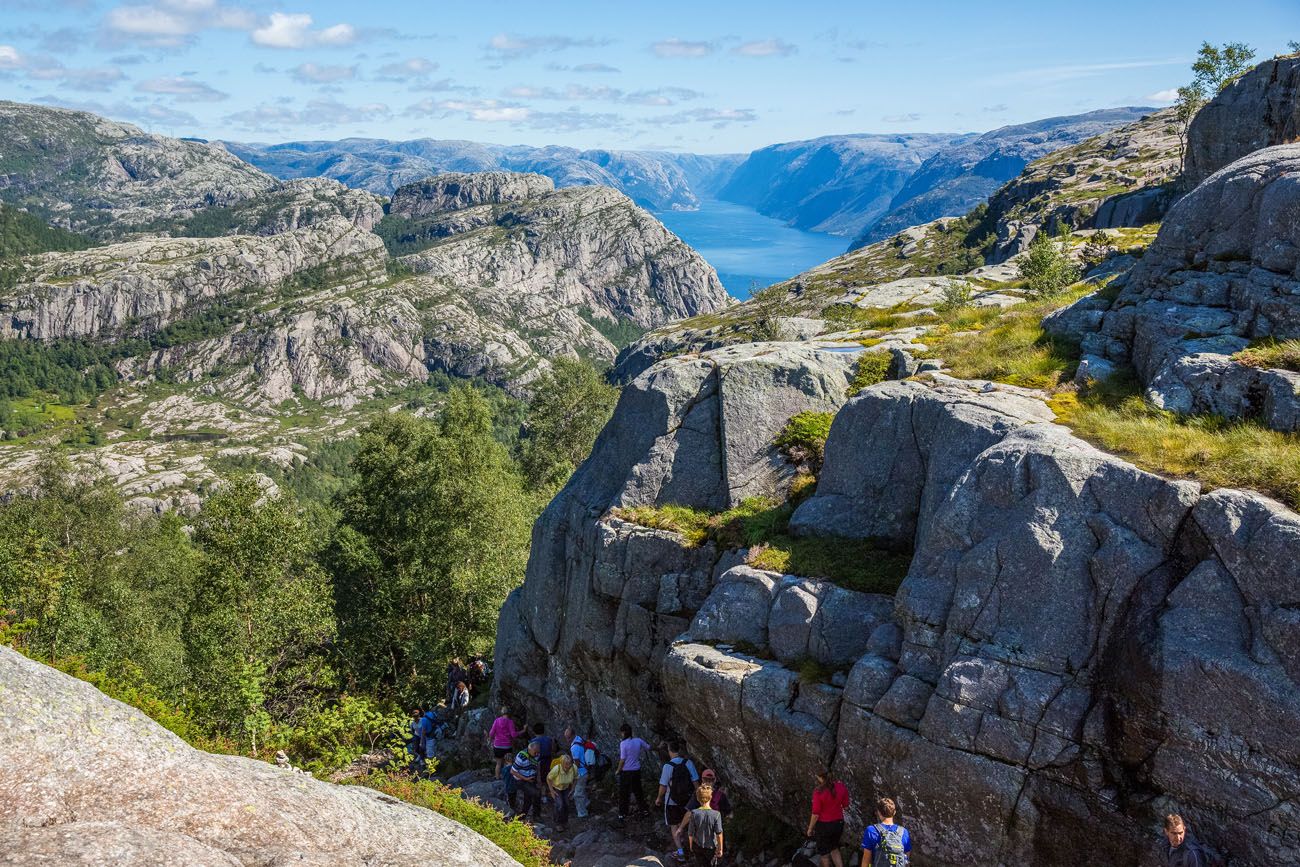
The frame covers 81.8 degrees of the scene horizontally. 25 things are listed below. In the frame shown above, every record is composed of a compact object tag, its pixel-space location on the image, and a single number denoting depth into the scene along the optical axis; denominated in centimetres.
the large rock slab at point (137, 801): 935
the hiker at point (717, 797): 1741
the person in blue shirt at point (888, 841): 1367
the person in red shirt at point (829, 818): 1539
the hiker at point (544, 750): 2269
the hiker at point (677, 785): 1855
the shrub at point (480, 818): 1599
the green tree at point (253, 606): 3300
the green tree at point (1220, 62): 8456
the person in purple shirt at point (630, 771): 2059
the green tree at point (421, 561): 4247
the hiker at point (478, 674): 3531
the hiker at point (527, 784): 2203
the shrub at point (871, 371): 2538
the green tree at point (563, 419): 8181
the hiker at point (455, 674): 3400
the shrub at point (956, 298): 3475
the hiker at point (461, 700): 3316
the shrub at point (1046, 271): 3556
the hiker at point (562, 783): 2105
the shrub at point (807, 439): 2359
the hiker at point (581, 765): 2156
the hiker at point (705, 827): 1675
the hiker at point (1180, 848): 1166
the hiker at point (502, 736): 2478
